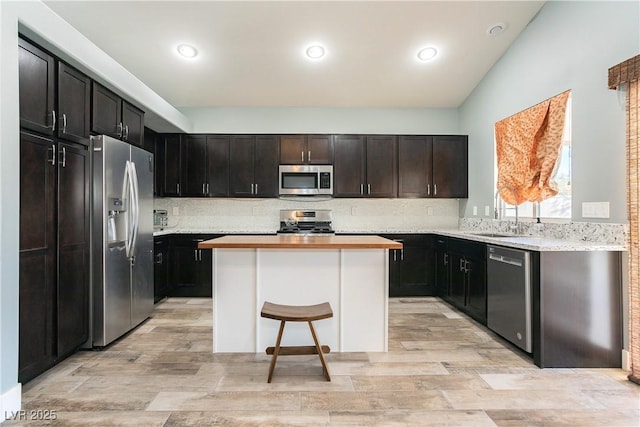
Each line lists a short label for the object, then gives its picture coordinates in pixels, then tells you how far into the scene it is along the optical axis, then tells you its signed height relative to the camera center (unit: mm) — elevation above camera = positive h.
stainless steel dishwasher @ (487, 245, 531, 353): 2676 -644
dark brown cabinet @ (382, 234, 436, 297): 4750 -733
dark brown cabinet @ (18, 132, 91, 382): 2189 -230
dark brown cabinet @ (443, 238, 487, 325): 3422 -652
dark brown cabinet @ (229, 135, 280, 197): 4922 +780
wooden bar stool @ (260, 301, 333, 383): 2301 -649
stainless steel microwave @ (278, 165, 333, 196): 4875 +507
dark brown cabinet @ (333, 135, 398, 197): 4938 +707
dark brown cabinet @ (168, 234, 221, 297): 4629 -652
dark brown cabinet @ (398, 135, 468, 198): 4973 +708
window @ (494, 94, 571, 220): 3162 +252
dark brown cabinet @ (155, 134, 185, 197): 4883 +740
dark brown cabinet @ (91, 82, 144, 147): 2914 +917
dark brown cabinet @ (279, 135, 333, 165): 4922 +943
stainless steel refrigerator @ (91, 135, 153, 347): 2846 -172
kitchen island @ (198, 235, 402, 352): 2807 -602
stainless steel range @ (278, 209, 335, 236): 5082 -44
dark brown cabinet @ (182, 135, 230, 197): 4898 +712
